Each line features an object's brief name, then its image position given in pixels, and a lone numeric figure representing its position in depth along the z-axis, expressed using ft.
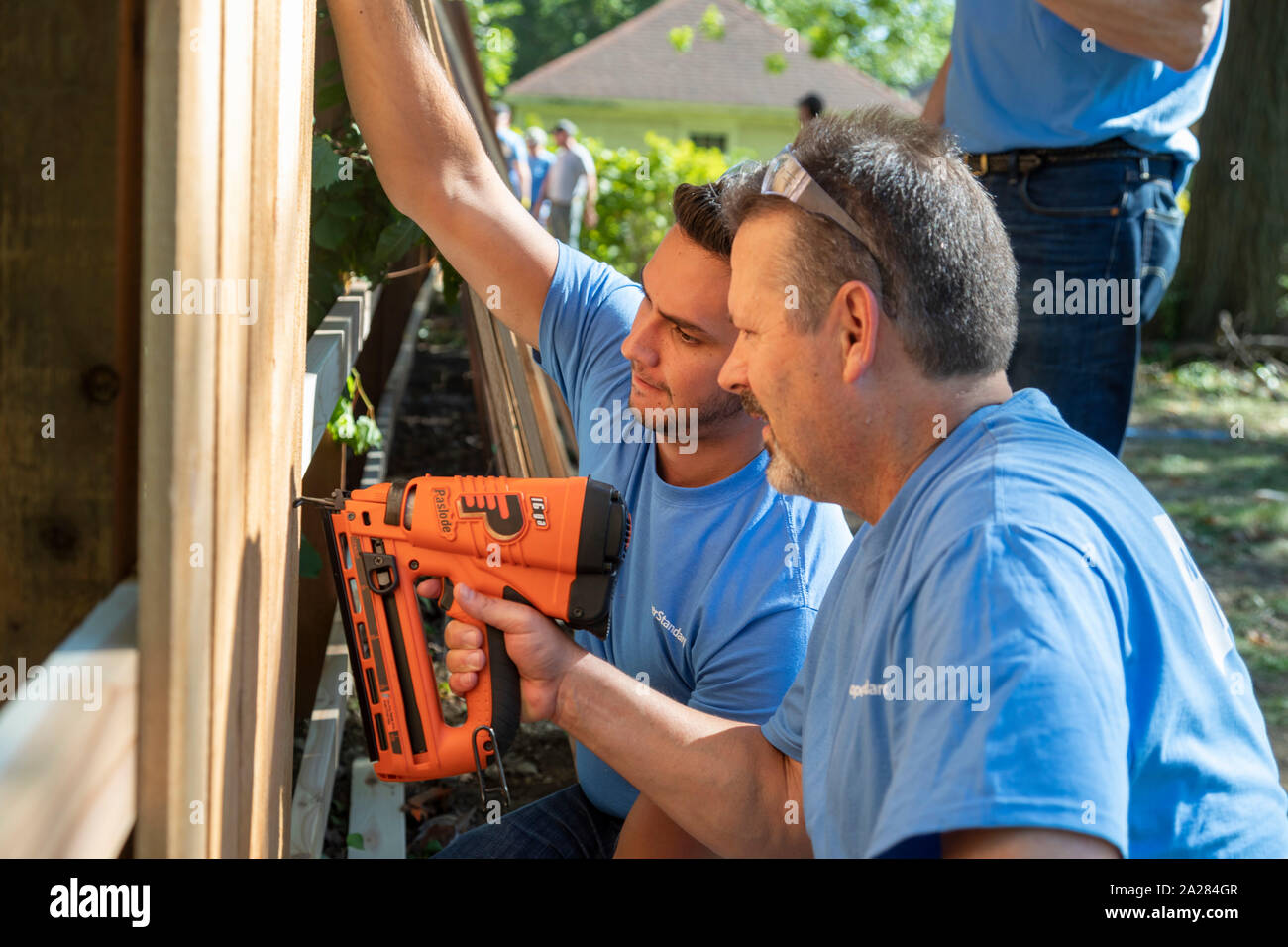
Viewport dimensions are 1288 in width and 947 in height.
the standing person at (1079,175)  9.91
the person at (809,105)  31.57
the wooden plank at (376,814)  10.37
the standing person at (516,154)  41.77
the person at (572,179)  44.39
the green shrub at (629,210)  43.93
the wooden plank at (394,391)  15.71
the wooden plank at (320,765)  9.05
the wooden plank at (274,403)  4.28
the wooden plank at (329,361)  7.13
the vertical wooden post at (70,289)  4.14
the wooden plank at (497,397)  11.04
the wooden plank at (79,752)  2.86
